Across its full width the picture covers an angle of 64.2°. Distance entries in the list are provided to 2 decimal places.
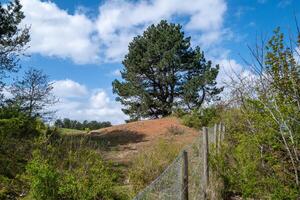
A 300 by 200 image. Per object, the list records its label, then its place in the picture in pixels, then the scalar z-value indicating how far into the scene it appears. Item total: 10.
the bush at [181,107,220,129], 10.27
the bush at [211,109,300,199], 3.43
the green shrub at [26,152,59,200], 3.23
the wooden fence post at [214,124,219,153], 5.21
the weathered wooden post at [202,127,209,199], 3.96
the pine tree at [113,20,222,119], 17.94
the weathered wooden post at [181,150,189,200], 2.93
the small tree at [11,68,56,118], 11.17
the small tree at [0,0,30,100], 9.85
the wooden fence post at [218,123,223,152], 5.77
